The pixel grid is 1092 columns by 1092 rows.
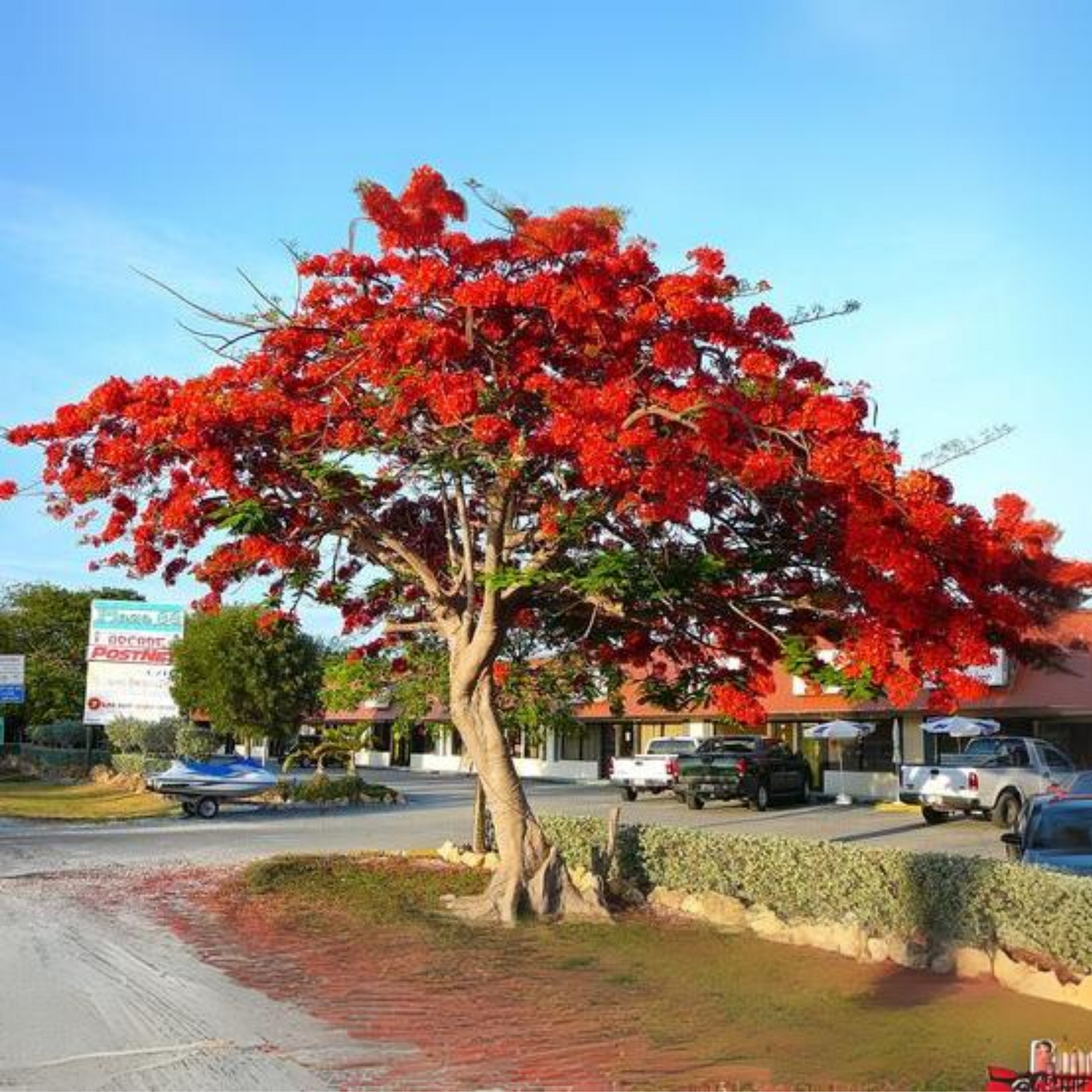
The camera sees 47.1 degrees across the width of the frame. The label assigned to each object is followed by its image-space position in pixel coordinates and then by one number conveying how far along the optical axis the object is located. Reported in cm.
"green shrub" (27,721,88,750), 5169
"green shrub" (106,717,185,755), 3747
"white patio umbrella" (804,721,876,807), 3122
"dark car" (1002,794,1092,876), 1121
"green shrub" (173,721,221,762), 3584
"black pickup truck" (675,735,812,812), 2898
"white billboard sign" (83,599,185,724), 3712
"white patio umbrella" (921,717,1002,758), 2767
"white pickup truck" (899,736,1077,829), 2391
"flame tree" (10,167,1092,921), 966
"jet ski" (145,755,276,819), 2745
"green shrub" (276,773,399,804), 3091
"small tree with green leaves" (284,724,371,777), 3378
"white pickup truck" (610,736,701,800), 3197
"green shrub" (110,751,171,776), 3462
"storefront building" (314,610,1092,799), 2814
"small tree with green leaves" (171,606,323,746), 3466
